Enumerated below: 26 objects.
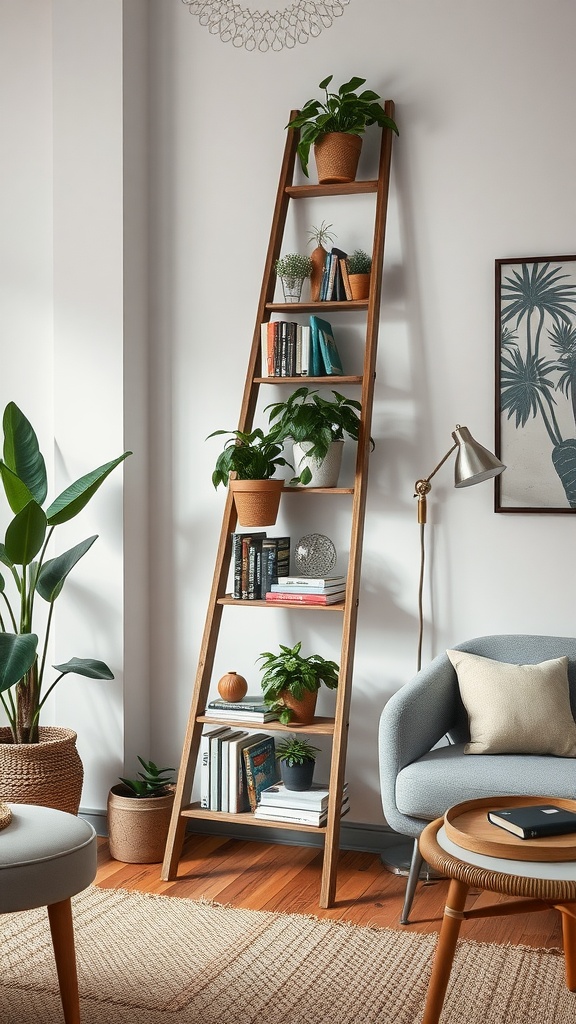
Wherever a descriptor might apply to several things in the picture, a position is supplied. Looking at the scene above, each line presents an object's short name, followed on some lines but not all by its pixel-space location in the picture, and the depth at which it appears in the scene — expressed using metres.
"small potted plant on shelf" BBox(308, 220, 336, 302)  3.41
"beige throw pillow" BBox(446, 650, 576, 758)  2.87
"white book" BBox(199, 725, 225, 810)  3.30
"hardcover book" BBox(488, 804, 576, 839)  2.09
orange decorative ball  3.32
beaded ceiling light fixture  3.50
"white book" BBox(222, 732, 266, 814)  3.25
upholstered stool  2.03
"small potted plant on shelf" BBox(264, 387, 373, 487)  3.18
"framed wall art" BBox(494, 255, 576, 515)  3.26
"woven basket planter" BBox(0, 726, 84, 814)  3.23
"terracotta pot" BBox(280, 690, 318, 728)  3.20
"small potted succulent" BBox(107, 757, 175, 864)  3.36
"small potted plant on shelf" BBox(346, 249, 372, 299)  3.35
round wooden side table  1.94
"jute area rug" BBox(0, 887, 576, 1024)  2.33
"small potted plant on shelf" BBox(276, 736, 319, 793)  3.22
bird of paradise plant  3.24
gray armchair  2.68
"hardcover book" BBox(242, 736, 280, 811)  3.27
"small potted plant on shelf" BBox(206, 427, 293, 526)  3.27
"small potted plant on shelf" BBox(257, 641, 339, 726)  3.19
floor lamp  3.05
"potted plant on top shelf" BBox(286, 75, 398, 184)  3.31
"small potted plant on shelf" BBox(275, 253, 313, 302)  3.39
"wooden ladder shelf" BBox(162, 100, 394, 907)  3.09
